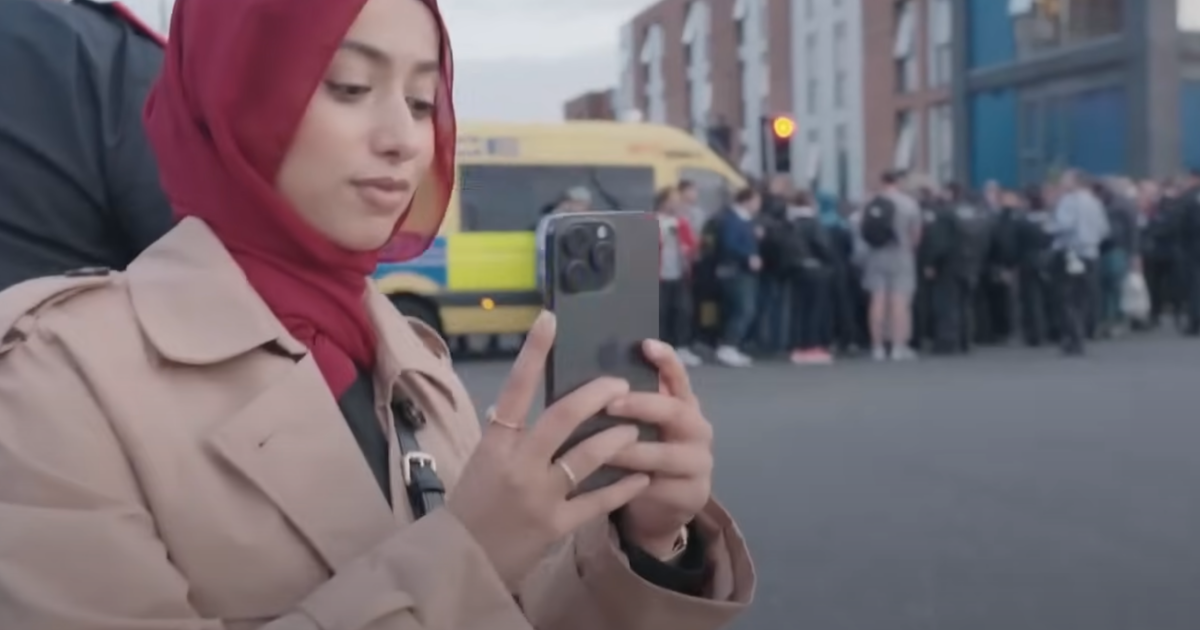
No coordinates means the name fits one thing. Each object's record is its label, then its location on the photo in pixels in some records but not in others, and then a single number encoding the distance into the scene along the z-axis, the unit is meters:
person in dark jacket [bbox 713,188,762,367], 15.08
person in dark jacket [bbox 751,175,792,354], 15.24
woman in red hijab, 1.39
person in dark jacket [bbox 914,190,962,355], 15.55
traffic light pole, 17.39
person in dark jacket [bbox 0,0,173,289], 1.91
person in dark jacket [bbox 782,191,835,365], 15.28
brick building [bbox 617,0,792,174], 45.59
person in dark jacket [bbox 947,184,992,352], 15.59
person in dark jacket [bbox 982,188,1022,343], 16.44
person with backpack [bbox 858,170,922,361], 14.77
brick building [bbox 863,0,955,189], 35.28
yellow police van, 15.59
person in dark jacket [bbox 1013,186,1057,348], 16.27
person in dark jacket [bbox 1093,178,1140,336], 17.31
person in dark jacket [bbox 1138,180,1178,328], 18.05
